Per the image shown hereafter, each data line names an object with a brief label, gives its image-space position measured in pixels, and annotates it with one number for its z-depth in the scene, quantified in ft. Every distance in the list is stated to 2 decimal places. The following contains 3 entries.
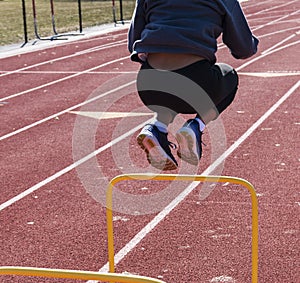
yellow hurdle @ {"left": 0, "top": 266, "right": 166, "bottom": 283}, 16.39
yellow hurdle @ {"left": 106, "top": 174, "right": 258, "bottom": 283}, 21.75
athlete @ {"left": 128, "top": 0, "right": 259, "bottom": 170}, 20.17
